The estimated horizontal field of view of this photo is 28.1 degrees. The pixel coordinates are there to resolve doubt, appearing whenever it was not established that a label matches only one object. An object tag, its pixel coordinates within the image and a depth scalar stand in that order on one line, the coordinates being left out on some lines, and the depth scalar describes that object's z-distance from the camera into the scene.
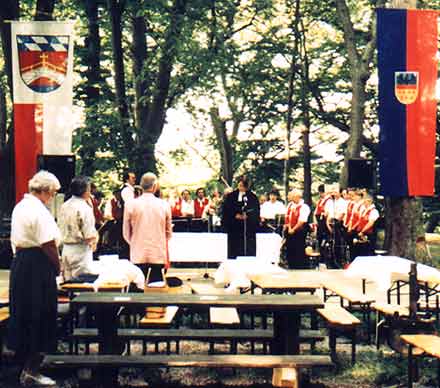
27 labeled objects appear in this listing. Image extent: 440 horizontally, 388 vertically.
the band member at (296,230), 16.70
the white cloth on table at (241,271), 10.09
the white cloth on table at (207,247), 17.91
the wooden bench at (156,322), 7.98
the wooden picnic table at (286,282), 8.95
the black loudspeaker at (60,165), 13.36
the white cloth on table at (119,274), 8.58
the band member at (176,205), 21.61
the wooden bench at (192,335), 7.62
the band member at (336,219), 19.08
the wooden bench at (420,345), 6.66
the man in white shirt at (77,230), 8.77
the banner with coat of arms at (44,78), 13.35
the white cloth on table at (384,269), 9.22
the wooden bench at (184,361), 6.84
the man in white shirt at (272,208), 22.16
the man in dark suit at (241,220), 15.41
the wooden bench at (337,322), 7.94
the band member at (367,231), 17.53
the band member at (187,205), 21.77
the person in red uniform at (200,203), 22.38
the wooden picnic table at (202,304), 7.02
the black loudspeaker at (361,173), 16.81
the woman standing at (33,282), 7.07
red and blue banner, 13.67
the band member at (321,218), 19.89
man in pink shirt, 9.37
